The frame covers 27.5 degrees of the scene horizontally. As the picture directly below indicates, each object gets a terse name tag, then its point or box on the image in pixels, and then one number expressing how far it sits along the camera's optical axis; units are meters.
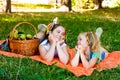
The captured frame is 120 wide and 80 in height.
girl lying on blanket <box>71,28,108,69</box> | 3.48
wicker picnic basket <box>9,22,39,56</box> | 3.72
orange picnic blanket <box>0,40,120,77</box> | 3.31
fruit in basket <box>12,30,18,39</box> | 3.80
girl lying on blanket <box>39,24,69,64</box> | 3.59
